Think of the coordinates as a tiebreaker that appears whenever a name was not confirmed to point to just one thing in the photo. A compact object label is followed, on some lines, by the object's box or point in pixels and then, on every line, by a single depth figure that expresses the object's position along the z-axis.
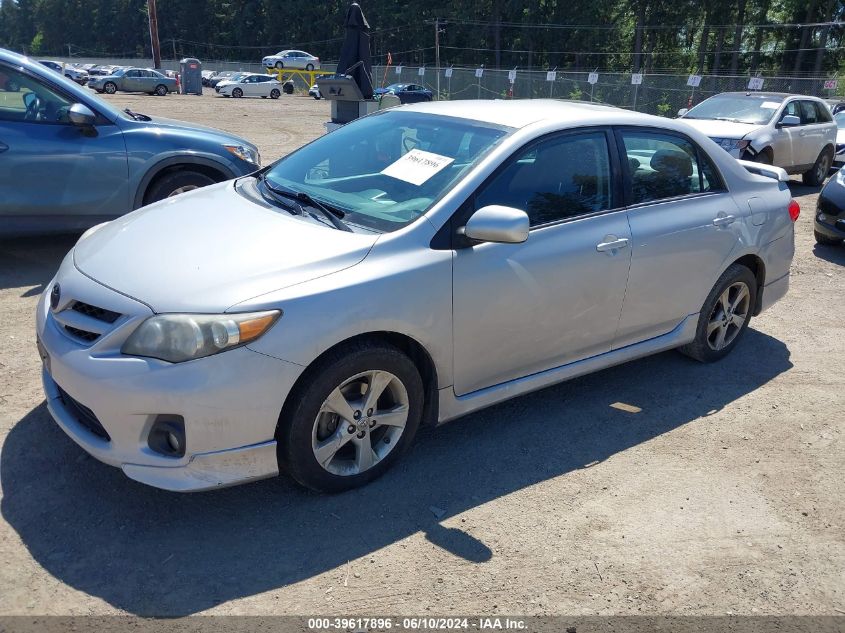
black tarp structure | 11.48
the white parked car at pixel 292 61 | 58.50
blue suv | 5.86
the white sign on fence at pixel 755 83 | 21.47
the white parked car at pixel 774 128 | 11.55
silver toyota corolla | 2.83
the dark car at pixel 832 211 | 8.13
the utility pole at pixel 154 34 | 49.78
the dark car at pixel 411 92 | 39.34
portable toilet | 47.69
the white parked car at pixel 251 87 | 47.22
